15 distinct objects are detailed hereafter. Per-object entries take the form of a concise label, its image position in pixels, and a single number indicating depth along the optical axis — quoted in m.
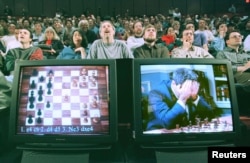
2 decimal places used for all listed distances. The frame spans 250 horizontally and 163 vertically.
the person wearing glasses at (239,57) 1.56
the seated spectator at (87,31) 2.29
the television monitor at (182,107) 1.11
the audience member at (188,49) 2.25
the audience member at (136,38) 2.31
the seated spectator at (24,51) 2.04
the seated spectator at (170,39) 2.34
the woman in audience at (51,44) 2.20
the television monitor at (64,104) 1.10
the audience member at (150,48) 2.20
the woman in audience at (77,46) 2.26
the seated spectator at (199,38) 2.37
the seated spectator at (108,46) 2.27
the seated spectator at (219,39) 2.36
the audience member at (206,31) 2.39
